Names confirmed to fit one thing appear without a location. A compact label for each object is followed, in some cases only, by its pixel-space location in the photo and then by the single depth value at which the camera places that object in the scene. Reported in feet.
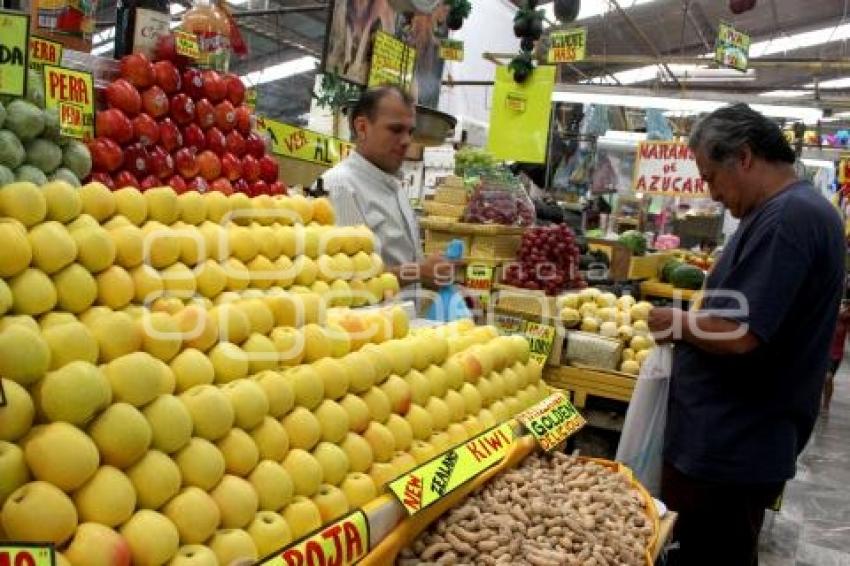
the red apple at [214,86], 9.40
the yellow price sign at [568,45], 20.83
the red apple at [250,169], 9.60
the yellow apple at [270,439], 4.75
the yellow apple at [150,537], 3.73
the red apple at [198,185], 8.87
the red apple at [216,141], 9.30
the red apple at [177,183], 8.66
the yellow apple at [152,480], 3.96
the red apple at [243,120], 9.75
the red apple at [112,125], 8.02
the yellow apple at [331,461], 5.03
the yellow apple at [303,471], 4.81
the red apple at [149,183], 8.21
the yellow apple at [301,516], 4.61
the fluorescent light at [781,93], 56.69
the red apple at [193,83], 9.14
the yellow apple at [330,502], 4.84
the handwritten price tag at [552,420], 7.39
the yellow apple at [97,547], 3.52
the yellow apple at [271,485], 4.56
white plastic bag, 8.79
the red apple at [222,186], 8.96
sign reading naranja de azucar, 23.32
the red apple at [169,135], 8.64
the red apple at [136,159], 8.17
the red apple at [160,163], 8.36
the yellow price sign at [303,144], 11.72
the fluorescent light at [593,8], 37.47
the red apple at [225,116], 9.52
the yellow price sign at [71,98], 7.18
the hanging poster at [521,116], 18.44
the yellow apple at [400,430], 5.78
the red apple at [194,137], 9.05
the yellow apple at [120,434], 3.84
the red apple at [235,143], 9.53
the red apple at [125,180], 7.93
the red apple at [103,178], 7.81
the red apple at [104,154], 7.84
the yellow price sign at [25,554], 3.07
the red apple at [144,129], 8.32
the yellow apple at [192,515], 4.02
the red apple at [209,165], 9.05
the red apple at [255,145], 9.81
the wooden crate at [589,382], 11.56
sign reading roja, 4.16
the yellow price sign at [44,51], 7.44
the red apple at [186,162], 8.81
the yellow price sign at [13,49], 5.88
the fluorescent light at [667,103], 20.84
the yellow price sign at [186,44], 9.04
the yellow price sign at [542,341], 11.99
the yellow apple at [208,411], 4.39
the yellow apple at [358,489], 5.04
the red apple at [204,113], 9.24
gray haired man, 7.13
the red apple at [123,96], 8.20
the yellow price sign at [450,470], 5.22
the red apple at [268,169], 9.92
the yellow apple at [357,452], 5.30
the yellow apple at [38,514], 3.41
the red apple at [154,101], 8.48
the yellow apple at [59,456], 3.59
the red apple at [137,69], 8.38
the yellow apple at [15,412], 3.59
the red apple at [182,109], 8.93
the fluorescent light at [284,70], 60.18
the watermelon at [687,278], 18.31
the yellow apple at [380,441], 5.54
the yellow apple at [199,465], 4.23
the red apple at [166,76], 8.64
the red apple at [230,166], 9.33
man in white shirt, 10.17
